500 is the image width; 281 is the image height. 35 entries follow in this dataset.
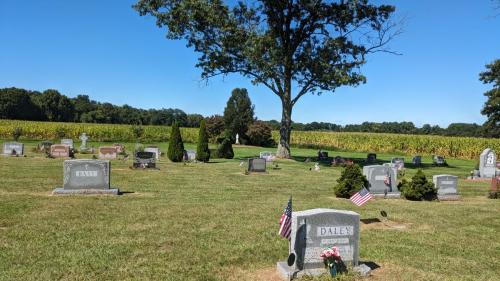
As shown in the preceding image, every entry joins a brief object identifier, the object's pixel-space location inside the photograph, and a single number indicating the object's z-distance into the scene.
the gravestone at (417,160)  38.23
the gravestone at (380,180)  17.56
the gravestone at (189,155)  31.91
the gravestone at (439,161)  39.09
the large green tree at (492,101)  57.45
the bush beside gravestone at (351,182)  16.75
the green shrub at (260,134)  63.91
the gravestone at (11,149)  30.42
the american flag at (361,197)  12.95
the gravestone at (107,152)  31.30
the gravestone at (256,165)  25.64
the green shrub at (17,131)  46.22
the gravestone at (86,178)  15.09
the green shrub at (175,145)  30.86
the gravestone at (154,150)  31.92
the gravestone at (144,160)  24.73
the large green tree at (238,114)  64.75
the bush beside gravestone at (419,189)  17.11
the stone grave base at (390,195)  17.44
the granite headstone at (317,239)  7.48
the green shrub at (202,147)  31.48
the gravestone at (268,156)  35.56
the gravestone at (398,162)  30.85
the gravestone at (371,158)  37.47
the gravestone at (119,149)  33.81
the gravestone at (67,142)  37.51
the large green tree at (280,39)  34.38
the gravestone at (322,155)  40.12
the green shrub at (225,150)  36.91
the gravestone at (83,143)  36.72
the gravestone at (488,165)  26.83
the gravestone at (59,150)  30.64
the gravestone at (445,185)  17.75
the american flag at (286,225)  7.55
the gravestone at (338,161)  33.58
